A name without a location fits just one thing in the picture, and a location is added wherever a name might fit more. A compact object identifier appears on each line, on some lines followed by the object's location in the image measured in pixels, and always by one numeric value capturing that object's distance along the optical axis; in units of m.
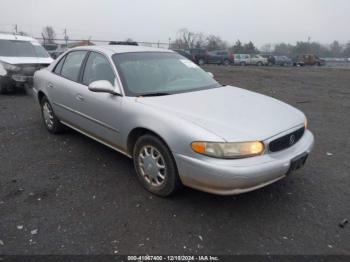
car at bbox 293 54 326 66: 39.25
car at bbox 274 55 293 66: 37.81
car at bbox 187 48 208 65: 31.77
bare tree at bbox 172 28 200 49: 53.56
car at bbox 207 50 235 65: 32.97
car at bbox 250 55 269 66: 36.44
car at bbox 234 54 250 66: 35.80
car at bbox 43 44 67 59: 29.70
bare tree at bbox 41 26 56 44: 33.39
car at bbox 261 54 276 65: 37.38
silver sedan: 2.85
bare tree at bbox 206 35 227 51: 56.92
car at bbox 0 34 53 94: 9.09
